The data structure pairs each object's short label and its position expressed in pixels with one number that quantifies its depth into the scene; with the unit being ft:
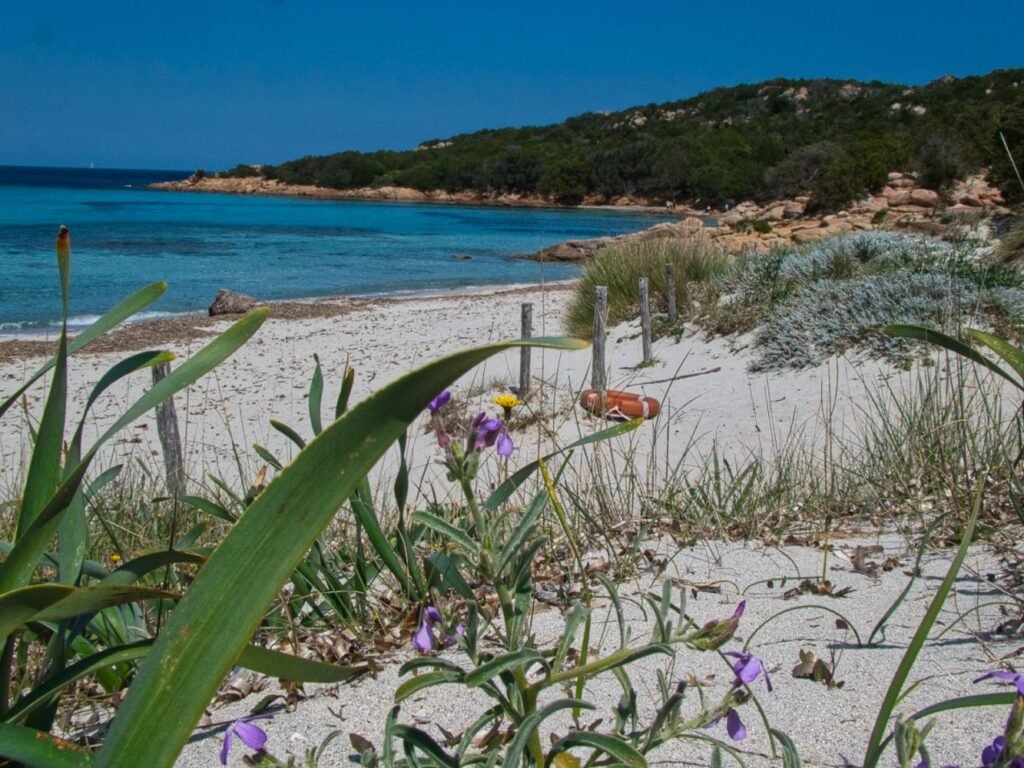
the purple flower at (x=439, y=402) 3.44
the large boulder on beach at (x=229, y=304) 54.75
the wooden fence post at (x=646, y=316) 31.07
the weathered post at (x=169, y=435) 16.92
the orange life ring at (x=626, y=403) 21.93
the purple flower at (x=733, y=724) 3.27
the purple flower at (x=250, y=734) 3.16
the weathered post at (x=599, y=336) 25.38
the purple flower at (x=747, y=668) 3.22
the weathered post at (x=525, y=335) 26.13
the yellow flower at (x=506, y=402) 8.19
